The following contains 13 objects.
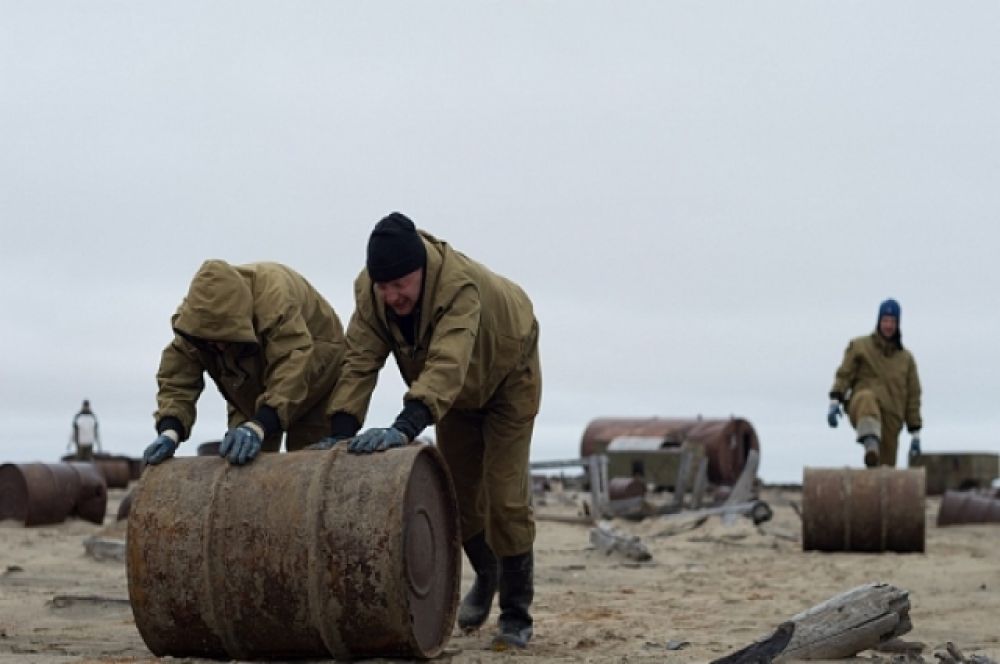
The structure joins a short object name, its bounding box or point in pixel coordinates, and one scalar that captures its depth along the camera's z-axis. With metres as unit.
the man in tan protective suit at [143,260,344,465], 5.88
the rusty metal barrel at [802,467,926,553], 11.59
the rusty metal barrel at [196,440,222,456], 13.88
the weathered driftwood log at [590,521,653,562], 12.06
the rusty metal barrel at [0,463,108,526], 14.30
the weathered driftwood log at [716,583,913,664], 5.42
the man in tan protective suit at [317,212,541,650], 5.52
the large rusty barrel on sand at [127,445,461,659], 5.08
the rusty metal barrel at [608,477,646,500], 19.25
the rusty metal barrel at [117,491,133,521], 14.48
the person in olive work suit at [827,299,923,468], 12.97
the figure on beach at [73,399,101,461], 22.83
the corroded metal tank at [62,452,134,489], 22.72
